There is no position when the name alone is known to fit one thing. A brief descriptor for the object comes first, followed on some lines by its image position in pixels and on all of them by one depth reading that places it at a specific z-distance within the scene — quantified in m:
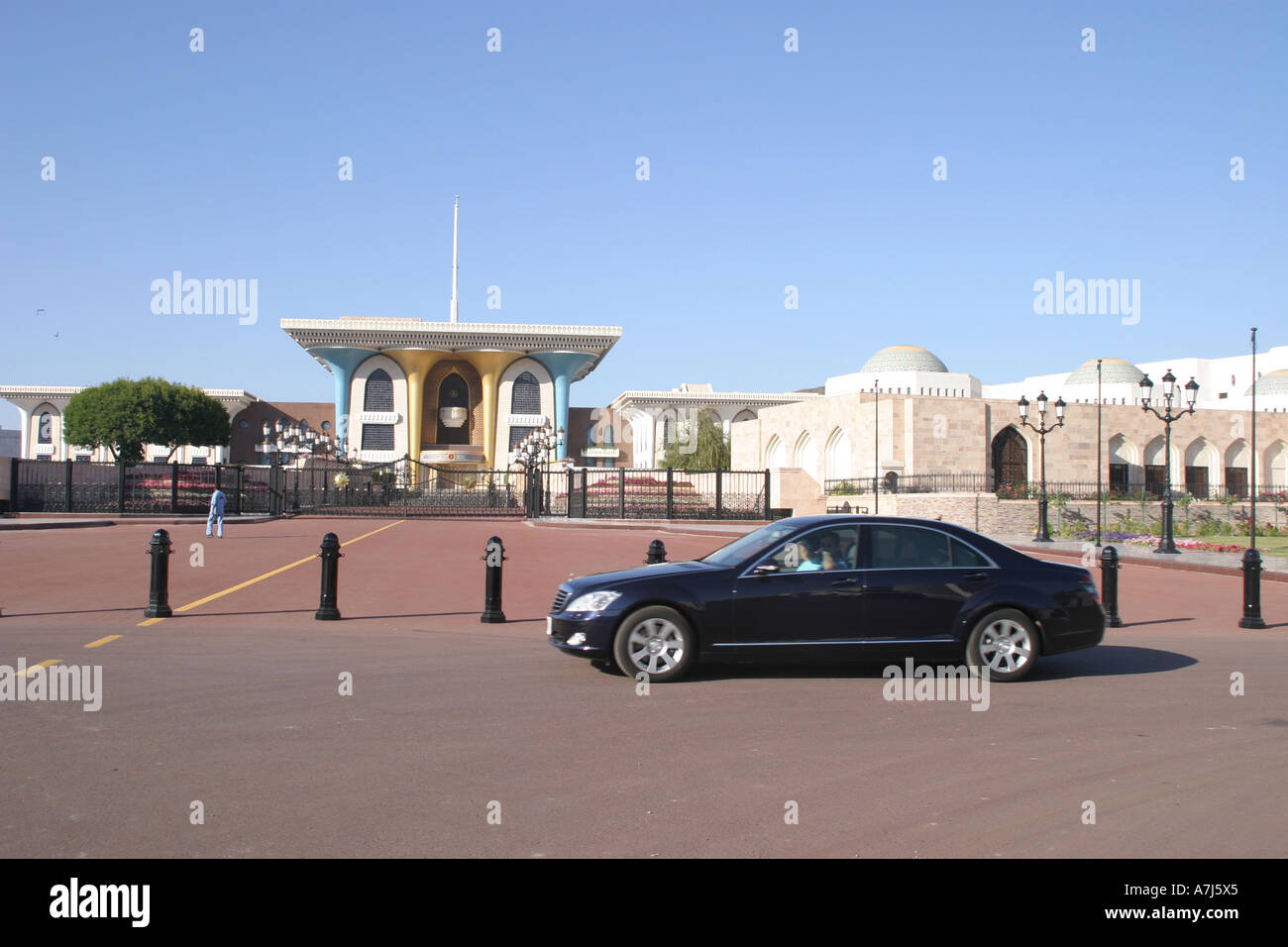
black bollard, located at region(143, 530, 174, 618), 11.72
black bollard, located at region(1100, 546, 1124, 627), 11.84
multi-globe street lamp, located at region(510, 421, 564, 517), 43.22
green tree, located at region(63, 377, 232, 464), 79.69
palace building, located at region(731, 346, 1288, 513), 52.31
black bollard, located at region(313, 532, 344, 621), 11.98
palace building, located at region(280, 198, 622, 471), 85.06
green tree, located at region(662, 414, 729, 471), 73.81
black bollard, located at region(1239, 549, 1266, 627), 12.41
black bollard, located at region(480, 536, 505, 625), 11.91
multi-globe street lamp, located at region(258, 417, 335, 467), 58.38
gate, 47.91
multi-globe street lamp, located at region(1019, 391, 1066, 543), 31.86
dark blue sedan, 8.29
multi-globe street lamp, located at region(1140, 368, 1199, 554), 25.19
